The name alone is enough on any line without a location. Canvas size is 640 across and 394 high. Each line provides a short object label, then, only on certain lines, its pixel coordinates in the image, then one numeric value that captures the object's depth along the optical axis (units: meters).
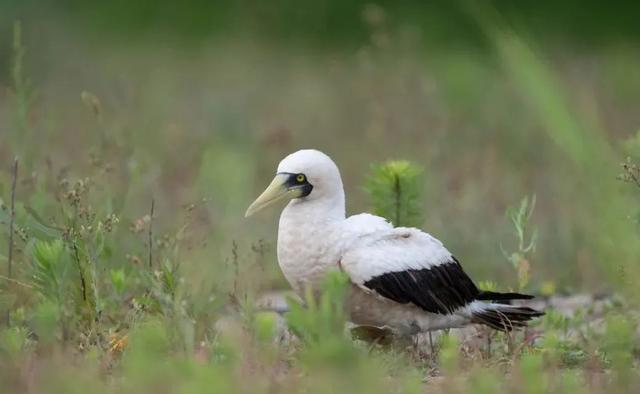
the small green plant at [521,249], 12.01
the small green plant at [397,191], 12.75
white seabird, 11.38
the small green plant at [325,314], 9.14
